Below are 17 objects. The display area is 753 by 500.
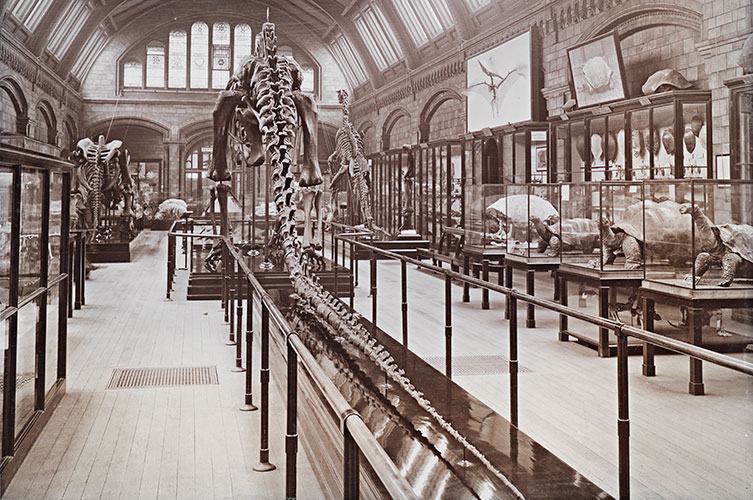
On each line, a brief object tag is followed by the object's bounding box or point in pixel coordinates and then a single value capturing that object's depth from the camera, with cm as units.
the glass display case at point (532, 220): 724
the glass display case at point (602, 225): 567
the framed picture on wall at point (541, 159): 1225
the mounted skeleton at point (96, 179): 1347
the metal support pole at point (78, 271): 766
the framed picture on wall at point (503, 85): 1330
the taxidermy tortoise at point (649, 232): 546
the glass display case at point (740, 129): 752
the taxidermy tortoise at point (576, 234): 624
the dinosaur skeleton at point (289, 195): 418
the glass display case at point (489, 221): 843
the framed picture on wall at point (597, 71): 1012
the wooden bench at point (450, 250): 998
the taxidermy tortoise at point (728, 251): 500
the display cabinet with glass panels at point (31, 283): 294
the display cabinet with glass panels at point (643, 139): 833
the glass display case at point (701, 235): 500
